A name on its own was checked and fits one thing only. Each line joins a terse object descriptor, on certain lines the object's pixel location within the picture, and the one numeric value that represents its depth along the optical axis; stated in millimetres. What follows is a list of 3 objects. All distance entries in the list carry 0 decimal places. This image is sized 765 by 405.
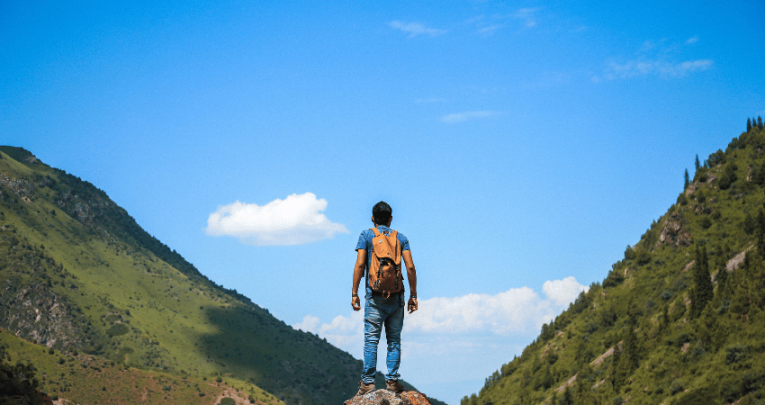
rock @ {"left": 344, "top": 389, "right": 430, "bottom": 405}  14492
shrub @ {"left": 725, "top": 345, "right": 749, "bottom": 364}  75688
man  14969
